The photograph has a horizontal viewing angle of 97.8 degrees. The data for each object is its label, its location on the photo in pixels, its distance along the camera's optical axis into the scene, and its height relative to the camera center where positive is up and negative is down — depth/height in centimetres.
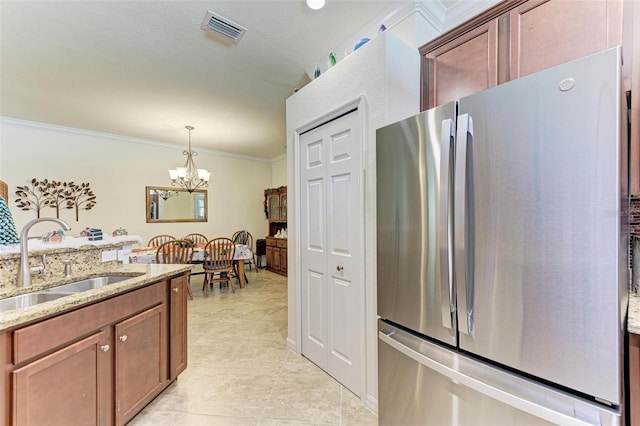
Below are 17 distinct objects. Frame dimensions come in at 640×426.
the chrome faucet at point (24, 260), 157 -25
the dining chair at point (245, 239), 646 -59
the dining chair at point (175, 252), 418 -58
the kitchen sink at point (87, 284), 175 -46
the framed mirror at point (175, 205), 552 +21
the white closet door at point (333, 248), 200 -27
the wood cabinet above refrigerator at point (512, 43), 125 +89
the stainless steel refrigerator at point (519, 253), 83 -14
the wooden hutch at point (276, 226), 611 -29
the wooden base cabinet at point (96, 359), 116 -75
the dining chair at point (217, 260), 461 -76
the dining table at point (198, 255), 412 -65
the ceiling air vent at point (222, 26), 217 +153
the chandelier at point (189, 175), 461 +70
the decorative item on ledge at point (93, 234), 209 -14
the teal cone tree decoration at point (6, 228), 178 -8
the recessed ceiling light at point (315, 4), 197 +151
